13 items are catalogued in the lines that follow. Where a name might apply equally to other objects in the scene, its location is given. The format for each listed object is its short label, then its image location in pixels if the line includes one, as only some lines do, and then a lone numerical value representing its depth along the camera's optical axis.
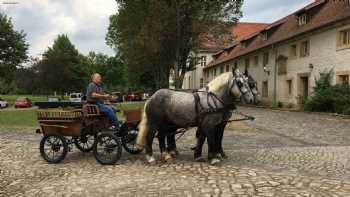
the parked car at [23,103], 42.41
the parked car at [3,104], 43.03
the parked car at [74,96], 51.71
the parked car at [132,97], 57.44
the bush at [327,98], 20.67
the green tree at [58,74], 52.31
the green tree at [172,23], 25.00
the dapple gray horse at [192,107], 7.46
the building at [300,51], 23.52
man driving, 8.12
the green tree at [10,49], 46.33
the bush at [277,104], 30.59
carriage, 7.79
